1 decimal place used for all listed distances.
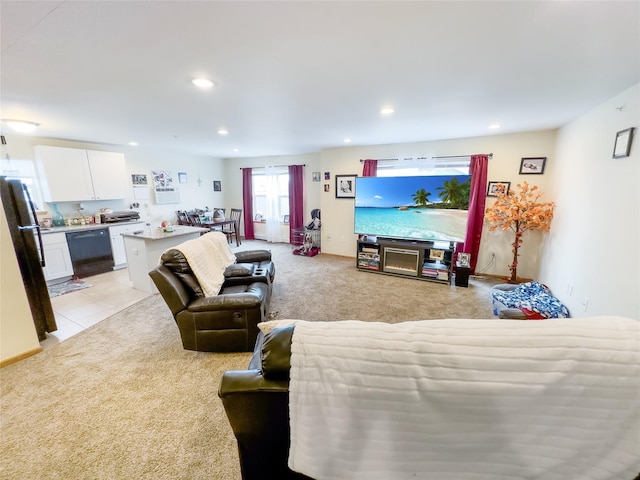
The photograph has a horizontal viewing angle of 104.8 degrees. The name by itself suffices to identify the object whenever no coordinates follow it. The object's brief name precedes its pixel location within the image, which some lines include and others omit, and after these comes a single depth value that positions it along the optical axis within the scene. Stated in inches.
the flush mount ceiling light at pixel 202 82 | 75.2
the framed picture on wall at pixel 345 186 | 198.1
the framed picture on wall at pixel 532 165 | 141.9
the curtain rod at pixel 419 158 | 151.7
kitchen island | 137.0
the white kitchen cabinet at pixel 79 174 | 154.3
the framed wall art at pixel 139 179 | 205.8
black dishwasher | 158.2
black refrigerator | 87.0
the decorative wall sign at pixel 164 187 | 221.6
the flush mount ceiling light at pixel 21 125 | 112.3
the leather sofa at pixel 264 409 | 36.6
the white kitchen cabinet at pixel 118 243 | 176.4
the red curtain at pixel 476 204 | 153.8
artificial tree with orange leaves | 133.6
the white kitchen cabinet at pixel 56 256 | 146.5
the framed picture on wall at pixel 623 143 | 78.0
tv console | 154.4
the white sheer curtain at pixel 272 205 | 257.6
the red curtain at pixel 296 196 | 242.6
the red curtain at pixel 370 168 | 185.8
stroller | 219.8
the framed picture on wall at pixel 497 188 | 151.1
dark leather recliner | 82.1
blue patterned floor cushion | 105.7
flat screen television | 148.0
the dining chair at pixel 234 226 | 247.5
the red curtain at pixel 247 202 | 272.1
